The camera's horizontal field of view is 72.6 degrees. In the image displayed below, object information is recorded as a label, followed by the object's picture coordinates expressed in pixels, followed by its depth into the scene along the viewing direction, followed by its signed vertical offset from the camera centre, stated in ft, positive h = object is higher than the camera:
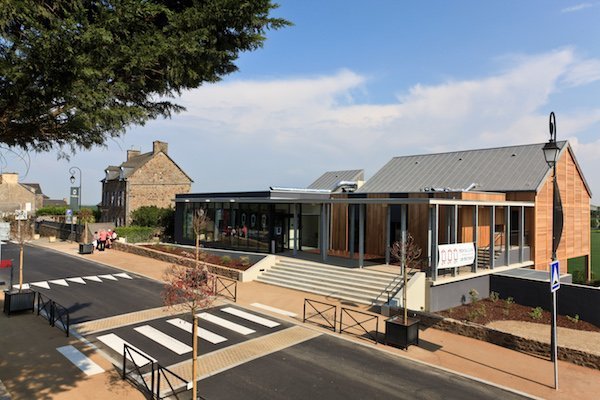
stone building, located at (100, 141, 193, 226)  139.74 +9.03
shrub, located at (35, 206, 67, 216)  204.13 -1.95
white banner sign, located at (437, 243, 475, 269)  53.01 -5.58
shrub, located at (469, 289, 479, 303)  56.91 -11.40
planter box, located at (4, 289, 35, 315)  43.39 -10.17
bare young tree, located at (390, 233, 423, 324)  42.11 -5.77
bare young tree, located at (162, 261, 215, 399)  24.48 -4.97
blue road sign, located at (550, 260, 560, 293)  31.87 -4.74
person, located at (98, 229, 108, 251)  99.06 -7.83
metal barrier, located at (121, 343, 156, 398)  26.98 -12.07
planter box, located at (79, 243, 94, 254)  94.48 -9.56
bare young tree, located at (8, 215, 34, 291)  51.85 -4.28
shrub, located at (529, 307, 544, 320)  51.90 -12.69
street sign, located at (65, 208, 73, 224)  124.68 -2.42
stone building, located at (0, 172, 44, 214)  207.00 +5.96
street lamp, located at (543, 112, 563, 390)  34.30 +1.08
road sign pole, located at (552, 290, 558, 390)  29.98 -9.88
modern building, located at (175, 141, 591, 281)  62.54 -0.24
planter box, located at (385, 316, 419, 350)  37.50 -11.21
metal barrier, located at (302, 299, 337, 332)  43.68 -12.11
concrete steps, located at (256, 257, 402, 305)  53.88 -10.05
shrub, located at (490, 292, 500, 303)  59.04 -12.05
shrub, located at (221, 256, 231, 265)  74.91 -9.33
